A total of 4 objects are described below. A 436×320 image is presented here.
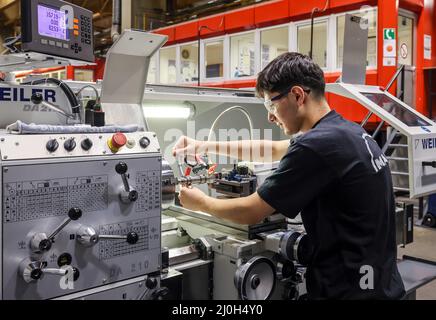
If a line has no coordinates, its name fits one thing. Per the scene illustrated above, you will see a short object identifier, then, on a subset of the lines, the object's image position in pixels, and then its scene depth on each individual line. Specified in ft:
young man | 3.95
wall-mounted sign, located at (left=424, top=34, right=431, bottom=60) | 15.34
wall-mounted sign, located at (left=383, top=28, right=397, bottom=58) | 13.93
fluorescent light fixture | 6.72
